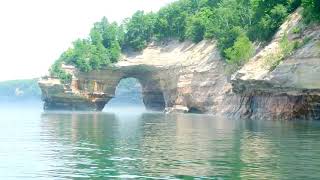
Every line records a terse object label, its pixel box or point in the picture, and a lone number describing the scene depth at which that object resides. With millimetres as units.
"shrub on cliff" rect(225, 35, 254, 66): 70125
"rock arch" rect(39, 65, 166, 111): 102188
